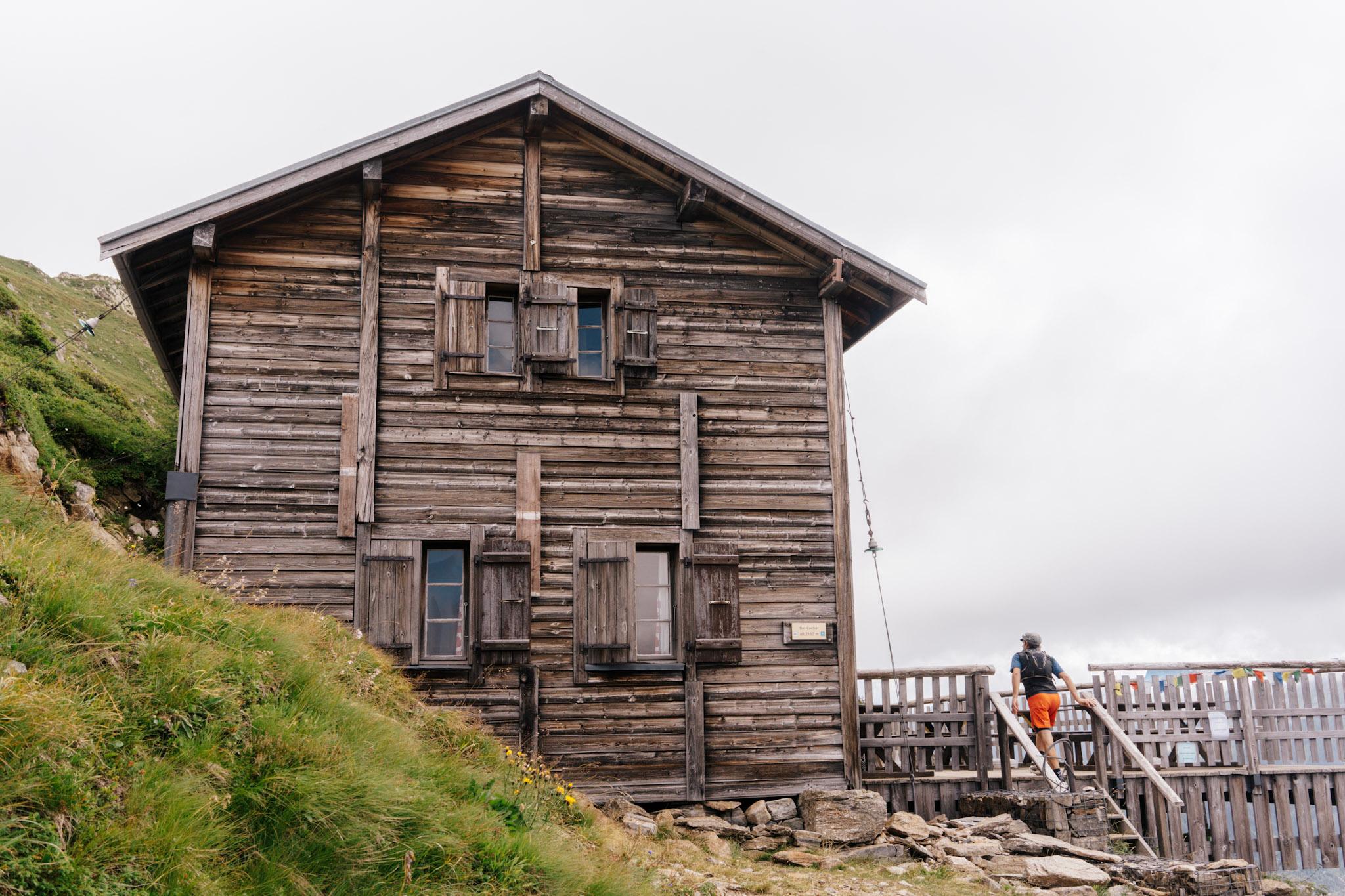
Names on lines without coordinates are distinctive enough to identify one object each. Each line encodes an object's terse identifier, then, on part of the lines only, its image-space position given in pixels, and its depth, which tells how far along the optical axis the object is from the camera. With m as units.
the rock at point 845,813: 12.22
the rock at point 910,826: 12.13
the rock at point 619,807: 11.81
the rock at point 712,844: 11.26
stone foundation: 12.37
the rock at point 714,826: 12.02
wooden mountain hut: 12.29
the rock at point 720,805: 12.55
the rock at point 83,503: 14.05
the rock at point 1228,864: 11.28
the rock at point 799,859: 11.16
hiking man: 13.54
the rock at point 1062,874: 10.66
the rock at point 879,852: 11.62
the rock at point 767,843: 11.80
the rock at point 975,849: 11.47
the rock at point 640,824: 11.13
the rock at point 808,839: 11.98
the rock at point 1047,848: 11.61
